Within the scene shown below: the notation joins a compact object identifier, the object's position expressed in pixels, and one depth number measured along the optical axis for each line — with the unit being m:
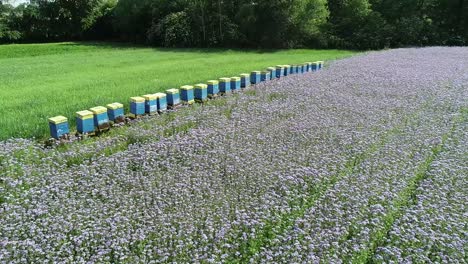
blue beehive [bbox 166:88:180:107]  8.95
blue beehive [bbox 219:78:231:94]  10.56
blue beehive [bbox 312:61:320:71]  15.44
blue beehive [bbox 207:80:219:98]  10.12
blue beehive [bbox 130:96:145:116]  8.08
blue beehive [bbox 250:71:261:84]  11.96
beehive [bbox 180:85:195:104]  9.29
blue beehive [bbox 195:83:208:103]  9.69
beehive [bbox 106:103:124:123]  7.68
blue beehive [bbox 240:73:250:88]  11.36
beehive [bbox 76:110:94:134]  7.01
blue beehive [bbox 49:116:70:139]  6.63
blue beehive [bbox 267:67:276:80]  12.96
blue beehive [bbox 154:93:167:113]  8.57
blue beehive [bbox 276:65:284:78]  13.27
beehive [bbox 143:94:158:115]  8.31
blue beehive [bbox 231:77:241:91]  10.88
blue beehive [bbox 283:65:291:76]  13.74
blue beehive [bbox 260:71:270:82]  12.47
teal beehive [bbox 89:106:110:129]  7.32
